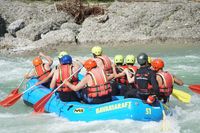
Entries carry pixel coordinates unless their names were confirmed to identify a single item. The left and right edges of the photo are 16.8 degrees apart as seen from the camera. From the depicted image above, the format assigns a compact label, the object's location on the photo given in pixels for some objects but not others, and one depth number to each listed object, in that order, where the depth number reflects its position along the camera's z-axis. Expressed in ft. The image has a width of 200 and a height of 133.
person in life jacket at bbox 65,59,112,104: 39.92
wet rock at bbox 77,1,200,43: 94.38
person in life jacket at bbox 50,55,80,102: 42.54
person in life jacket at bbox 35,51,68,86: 45.34
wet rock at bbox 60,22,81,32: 99.64
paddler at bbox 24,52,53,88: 49.59
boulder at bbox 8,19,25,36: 99.32
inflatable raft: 38.85
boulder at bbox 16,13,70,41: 96.52
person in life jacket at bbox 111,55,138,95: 44.57
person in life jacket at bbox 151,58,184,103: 39.81
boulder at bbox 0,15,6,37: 100.38
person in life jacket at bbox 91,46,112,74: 44.86
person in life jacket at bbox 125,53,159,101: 39.01
